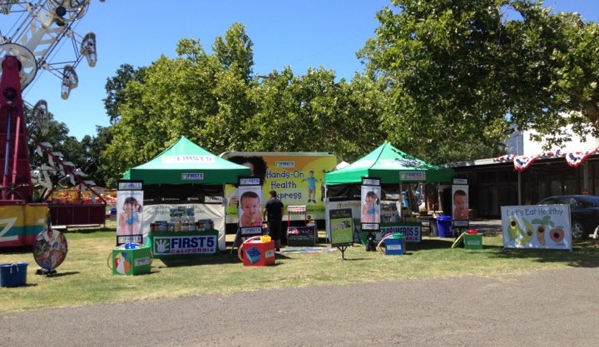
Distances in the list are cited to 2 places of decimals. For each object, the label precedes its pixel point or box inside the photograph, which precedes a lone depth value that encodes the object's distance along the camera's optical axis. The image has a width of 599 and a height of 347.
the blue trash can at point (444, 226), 19.70
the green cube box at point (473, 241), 15.46
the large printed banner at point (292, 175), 19.06
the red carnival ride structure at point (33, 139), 16.50
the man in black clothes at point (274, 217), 15.73
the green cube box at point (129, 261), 11.30
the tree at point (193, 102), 26.69
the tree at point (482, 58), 13.54
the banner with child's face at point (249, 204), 14.18
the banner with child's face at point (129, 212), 12.94
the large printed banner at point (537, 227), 14.43
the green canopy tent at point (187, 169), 13.41
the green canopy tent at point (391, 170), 16.33
